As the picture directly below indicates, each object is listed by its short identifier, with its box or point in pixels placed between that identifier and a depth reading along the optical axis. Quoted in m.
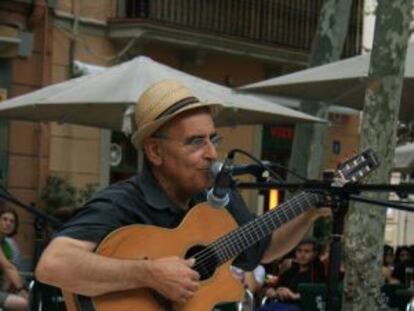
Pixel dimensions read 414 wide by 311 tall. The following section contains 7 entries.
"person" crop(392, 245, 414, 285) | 14.82
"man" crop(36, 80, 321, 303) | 4.54
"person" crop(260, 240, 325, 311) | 10.99
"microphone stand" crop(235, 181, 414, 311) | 4.27
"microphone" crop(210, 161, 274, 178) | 4.63
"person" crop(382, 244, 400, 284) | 13.13
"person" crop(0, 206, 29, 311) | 10.08
